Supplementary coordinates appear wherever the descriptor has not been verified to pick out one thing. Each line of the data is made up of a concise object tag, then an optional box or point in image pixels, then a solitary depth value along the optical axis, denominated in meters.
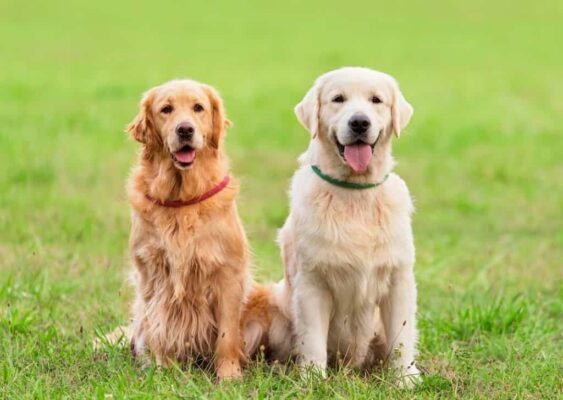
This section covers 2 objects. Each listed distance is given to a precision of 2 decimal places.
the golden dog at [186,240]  10.71
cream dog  10.20
